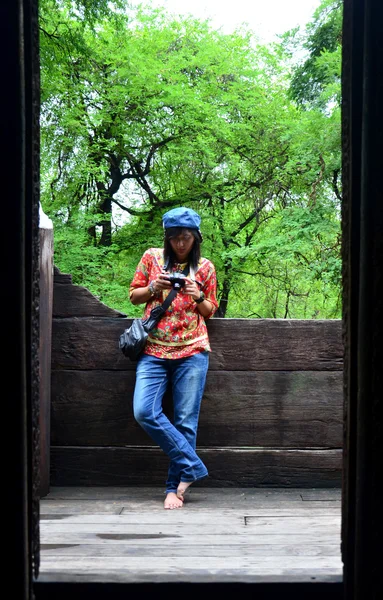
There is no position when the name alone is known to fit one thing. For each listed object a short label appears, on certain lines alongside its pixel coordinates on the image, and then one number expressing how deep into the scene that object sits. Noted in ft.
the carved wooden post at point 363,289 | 5.53
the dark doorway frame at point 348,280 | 5.51
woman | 13.00
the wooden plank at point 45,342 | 13.32
